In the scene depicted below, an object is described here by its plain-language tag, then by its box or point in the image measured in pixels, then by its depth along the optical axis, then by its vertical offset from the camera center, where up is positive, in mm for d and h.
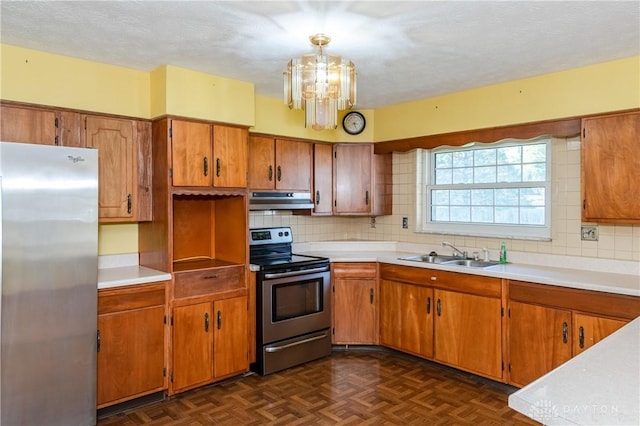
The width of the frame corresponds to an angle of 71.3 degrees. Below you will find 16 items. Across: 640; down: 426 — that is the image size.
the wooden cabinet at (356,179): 4547 +293
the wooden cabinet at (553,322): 2762 -764
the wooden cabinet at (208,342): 3223 -1012
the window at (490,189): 3734 +164
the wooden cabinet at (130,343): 2877 -905
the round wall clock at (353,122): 4582 +880
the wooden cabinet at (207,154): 3238 +408
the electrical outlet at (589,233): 3328 -194
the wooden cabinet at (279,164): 3939 +403
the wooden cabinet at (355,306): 4176 -922
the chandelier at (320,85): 2346 +656
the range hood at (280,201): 3832 +66
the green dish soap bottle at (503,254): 3771 -397
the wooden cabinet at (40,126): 2779 +538
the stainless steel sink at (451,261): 3826 -475
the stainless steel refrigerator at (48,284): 2418 -432
